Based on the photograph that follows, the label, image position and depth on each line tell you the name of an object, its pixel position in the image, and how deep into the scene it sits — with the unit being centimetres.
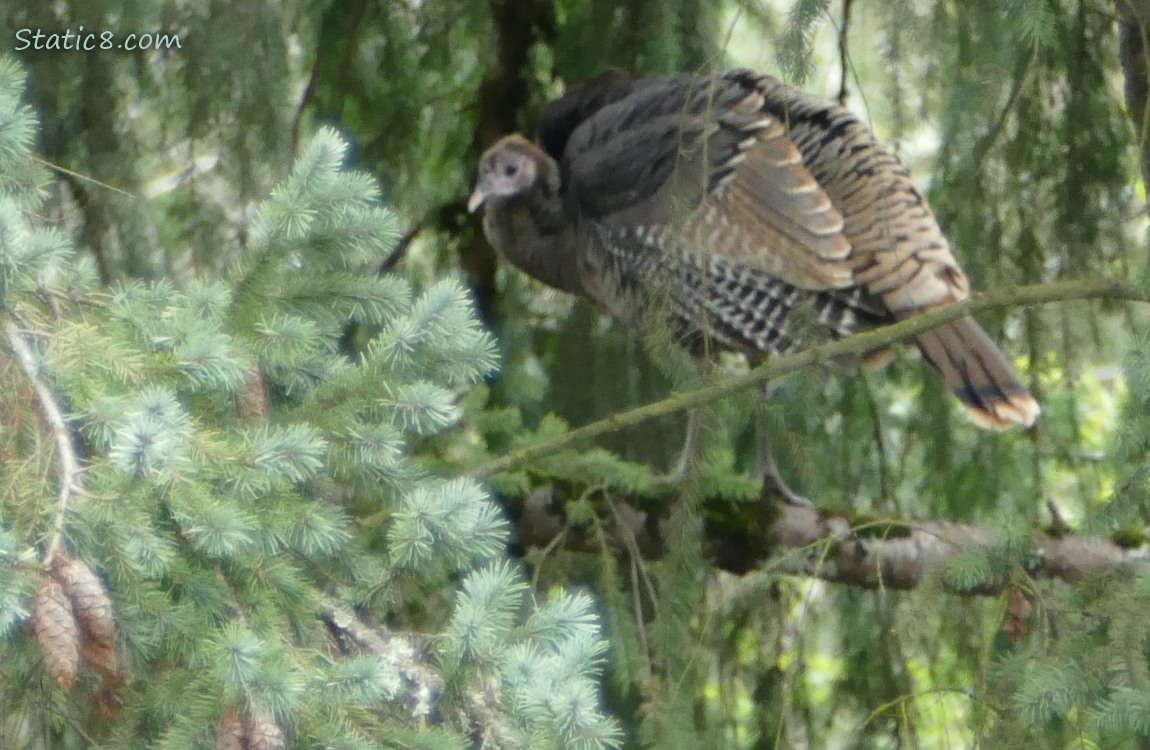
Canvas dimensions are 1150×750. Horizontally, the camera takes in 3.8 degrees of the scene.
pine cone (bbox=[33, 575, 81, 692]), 1119
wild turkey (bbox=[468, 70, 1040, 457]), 1538
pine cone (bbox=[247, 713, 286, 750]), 1125
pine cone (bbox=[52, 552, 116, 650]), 1123
